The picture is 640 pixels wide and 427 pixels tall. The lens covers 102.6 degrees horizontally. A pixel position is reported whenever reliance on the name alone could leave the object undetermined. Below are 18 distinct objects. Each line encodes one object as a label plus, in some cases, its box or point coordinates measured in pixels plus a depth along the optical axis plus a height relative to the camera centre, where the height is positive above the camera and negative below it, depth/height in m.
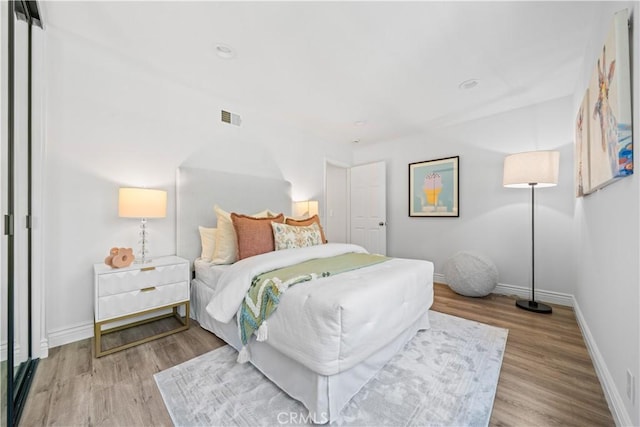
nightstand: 1.91 -0.64
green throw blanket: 1.57 -0.49
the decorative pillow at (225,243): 2.51 -0.30
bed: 1.30 -0.66
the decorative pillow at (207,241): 2.66 -0.29
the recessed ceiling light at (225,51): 2.12 +1.38
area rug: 1.32 -1.06
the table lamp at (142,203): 2.10 +0.08
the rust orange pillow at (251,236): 2.43 -0.22
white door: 4.57 +0.12
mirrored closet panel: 1.28 +0.07
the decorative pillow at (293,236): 2.56 -0.24
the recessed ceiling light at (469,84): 2.65 +1.37
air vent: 3.08 +1.17
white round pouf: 3.14 -0.76
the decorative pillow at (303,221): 2.99 -0.09
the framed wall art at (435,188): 3.82 +0.40
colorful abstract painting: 1.14 +0.53
